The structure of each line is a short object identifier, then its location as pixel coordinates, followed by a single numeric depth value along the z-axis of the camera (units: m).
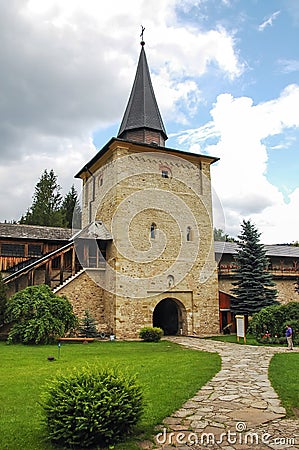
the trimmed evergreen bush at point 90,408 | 4.46
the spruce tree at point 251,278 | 21.08
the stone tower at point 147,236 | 18.98
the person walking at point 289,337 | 13.97
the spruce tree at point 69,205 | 37.93
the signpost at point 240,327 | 16.44
